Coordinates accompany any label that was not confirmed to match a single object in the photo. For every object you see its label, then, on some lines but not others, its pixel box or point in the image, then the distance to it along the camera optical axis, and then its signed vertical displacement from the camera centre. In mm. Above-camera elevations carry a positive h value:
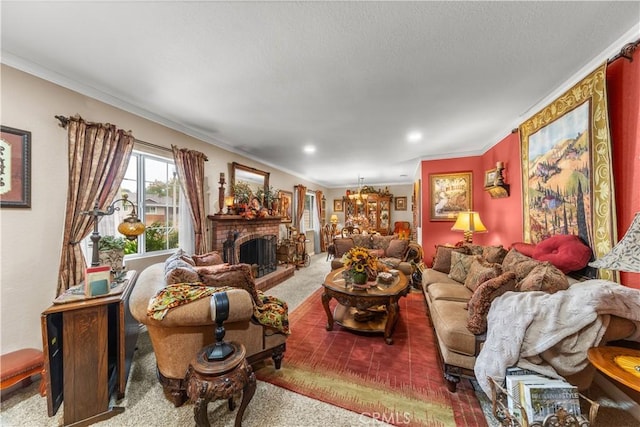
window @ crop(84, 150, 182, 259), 2646 +225
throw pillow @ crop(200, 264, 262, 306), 1775 -498
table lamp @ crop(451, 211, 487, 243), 3484 -142
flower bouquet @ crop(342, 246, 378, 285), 2555 -586
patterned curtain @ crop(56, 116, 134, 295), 2023 +383
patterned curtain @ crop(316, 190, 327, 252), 7747 +144
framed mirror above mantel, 4055 +814
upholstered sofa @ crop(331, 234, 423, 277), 4038 -766
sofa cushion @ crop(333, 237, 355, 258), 5258 -709
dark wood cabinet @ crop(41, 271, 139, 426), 1357 -895
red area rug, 1526 -1369
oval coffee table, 2359 -959
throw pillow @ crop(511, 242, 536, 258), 2324 -382
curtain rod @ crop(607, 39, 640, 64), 1484 +1113
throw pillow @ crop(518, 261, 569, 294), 1646 -521
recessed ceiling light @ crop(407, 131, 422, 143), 3363 +1255
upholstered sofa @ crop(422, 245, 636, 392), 1447 -848
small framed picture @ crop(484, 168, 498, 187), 3377 +594
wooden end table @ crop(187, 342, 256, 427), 1261 -979
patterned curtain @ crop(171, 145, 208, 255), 3072 +474
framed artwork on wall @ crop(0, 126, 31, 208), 1735 +424
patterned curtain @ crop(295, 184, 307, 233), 6433 +426
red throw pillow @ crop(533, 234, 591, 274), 1823 -350
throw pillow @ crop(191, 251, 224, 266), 2740 -536
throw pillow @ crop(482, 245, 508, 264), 2695 -510
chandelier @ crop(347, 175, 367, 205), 6629 +629
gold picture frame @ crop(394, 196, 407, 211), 7857 +432
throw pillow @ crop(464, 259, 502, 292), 2249 -654
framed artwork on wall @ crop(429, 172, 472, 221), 4281 +396
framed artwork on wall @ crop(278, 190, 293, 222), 5551 +324
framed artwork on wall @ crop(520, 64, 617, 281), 1673 +402
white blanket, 1322 -732
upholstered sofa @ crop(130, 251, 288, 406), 1420 -677
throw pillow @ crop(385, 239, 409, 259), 4832 -736
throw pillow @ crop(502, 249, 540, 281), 2020 -495
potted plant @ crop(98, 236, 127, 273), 1921 -300
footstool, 1544 -1082
